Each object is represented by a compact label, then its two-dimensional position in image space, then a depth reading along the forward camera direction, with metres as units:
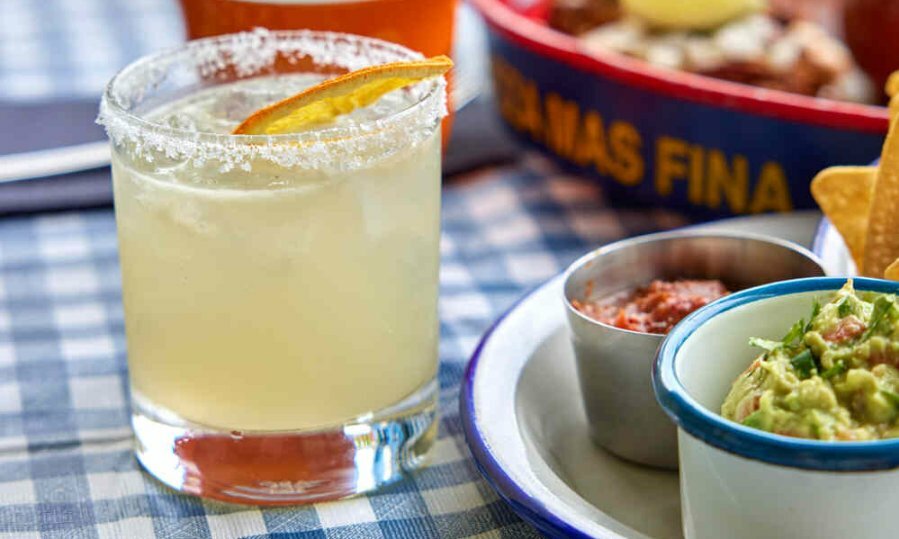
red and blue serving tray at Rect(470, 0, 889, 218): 0.61
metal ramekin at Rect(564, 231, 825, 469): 0.51
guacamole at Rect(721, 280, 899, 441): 0.43
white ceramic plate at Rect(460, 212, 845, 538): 0.47
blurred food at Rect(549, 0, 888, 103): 0.67
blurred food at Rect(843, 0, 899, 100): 0.70
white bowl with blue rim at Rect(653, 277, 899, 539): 0.43
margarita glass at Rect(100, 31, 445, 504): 0.48
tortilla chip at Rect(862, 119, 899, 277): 0.51
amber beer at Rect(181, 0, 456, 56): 0.60
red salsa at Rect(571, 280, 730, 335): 0.51
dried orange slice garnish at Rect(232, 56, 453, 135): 0.47
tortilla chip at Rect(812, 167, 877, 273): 0.53
